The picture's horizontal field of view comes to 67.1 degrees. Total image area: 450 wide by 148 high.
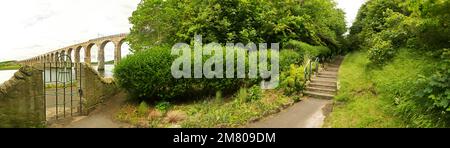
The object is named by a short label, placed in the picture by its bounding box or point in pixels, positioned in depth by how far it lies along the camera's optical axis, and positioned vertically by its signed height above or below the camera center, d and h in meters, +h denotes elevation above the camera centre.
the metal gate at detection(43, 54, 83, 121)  13.45 -0.46
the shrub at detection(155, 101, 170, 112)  12.93 -1.47
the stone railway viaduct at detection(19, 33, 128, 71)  44.81 +3.40
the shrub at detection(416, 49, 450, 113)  6.86 -0.50
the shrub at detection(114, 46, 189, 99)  13.04 -0.28
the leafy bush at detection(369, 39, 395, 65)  14.74 +0.67
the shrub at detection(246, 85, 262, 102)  12.21 -0.93
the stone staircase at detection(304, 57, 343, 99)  13.29 -0.77
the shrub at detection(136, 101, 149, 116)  12.97 -1.59
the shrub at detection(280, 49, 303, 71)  15.24 +0.44
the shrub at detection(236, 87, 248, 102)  12.09 -0.98
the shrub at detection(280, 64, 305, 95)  13.05 -0.52
